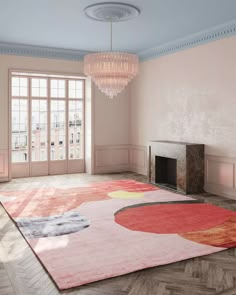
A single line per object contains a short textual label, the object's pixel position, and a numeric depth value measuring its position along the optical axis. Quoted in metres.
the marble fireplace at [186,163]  5.43
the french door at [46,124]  6.88
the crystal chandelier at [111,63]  4.26
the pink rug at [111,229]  2.76
